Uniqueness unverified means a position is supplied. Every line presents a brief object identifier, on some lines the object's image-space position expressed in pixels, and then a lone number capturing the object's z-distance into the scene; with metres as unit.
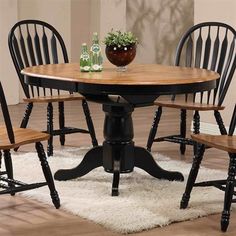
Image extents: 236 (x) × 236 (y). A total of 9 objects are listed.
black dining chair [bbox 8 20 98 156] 5.65
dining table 4.09
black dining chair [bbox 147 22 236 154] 5.39
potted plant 4.59
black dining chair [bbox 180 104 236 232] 3.88
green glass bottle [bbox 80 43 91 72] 4.60
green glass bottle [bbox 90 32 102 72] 4.62
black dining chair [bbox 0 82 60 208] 3.89
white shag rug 4.04
